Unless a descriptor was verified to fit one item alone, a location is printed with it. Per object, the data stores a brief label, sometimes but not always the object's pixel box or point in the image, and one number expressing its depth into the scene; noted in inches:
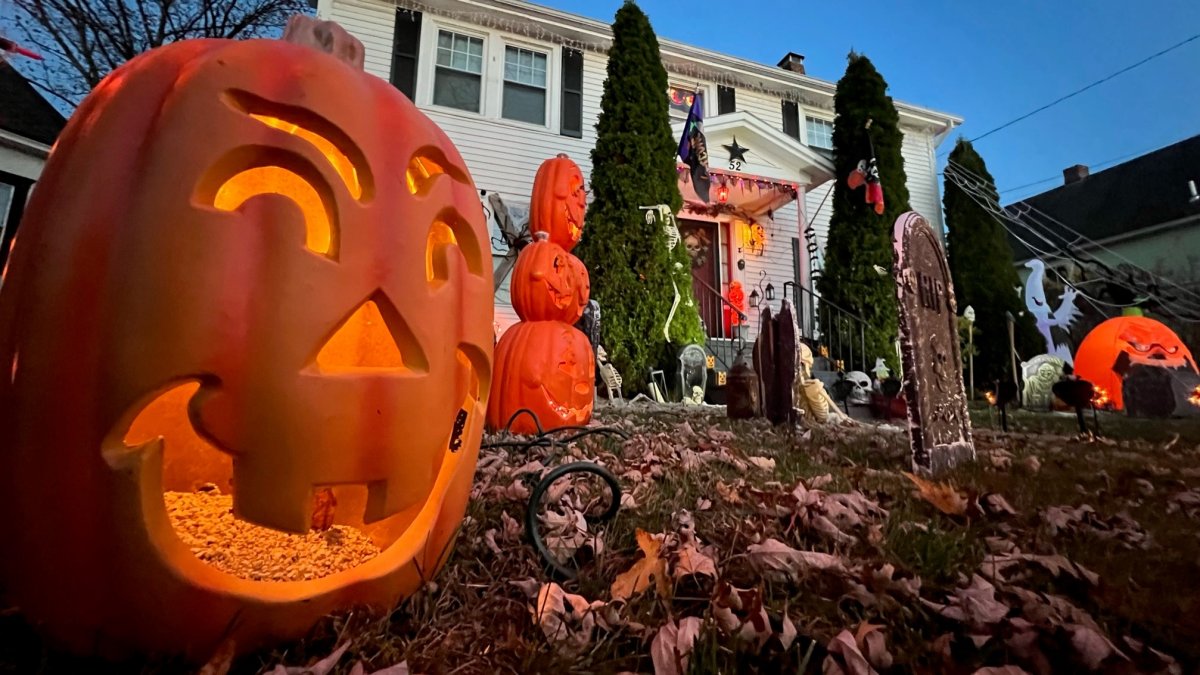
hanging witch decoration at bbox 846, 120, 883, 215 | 404.8
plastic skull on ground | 250.5
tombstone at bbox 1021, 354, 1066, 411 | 327.0
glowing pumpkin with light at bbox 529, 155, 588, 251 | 167.5
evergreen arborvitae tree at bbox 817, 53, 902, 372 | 402.9
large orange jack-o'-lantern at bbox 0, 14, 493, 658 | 31.2
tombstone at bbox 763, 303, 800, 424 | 169.8
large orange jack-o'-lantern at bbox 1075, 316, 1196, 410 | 265.0
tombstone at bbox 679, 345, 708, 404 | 318.7
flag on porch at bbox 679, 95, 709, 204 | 396.2
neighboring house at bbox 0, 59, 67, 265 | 253.3
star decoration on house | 443.2
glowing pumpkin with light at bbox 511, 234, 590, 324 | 148.4
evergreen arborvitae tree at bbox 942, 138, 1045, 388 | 456.1
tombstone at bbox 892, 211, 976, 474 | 102.1
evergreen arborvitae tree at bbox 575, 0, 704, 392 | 337.4
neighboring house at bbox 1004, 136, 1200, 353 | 497.7
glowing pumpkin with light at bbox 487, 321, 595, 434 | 142.1
